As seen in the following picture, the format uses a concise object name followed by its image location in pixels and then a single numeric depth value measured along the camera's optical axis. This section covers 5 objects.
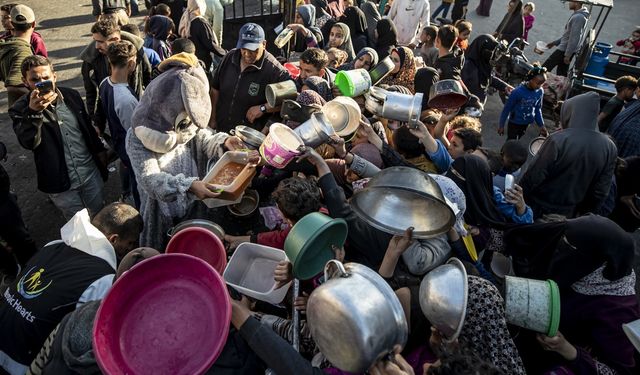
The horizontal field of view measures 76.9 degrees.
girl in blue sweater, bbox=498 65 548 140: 5.44
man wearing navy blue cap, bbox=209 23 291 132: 4.08
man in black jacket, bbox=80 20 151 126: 4.11
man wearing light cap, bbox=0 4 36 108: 4.13
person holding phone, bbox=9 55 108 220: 3.19
